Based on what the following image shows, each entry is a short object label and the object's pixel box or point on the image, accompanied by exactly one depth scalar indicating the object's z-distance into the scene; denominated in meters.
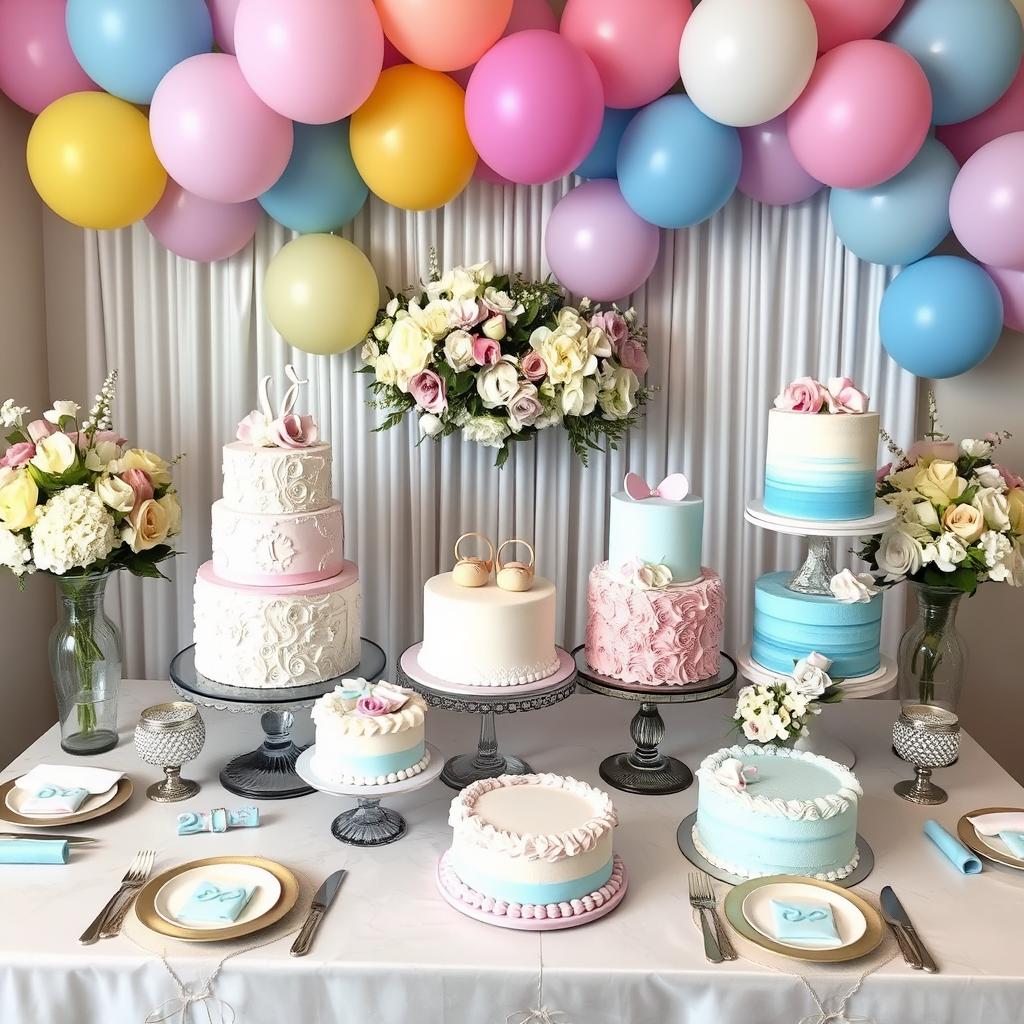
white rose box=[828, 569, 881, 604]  2.04
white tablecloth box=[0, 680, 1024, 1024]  1.51
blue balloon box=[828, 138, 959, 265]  2.18
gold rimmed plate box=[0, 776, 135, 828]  1.87
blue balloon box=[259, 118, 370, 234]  2.29
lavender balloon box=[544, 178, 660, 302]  2.29
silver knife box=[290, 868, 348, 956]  1.54
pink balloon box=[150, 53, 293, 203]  2.05
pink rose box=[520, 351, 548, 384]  2.24
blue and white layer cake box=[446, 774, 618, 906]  1.61
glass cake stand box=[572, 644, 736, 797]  2.02
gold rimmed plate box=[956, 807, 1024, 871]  1.79
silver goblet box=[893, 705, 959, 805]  1.98
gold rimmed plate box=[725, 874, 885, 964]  1.52
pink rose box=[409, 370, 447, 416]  2.27
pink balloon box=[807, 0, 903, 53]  2.08
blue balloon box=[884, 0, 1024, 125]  2.08
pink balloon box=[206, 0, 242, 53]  2.17
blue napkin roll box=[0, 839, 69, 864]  1.76
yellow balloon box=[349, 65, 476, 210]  2.14
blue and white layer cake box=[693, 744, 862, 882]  1.72
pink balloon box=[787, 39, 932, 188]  2.00
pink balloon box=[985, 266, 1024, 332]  2.24
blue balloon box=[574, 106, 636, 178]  2.29
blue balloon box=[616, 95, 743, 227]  2.14
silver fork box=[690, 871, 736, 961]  1.56
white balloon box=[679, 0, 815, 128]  1.96
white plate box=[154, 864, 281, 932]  1.59
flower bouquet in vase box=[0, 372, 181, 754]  2.04
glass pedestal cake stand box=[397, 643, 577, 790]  1.92
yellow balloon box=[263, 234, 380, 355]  2.31
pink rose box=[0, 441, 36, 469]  2.09
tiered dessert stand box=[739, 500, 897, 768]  1.99
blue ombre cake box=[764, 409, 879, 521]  1.99
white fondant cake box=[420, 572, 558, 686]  1.95
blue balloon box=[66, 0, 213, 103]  2.09
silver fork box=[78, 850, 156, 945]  1.56
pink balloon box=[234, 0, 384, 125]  1.96
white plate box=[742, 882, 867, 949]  1.58
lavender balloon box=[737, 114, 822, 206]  2.24
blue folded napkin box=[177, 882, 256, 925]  1.58
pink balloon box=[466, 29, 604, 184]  2.00
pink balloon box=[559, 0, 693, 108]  2.09
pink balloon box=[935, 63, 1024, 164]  2.20
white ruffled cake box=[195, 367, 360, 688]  2.03
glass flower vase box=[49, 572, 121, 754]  2.22
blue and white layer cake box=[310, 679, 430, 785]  1.78
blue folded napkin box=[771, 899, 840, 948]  1.56
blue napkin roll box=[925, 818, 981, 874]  1.79
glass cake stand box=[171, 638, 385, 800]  1.98
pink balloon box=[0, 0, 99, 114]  2.21
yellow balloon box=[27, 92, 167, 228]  2.16
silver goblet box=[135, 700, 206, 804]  1.94
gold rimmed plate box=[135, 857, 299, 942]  1.54
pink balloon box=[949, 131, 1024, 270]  2.01
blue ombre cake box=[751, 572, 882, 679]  2.06
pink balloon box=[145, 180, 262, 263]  2.33
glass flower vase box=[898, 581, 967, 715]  2.28
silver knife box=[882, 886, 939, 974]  1.53
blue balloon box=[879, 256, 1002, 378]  2.20
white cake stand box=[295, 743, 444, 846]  1.77
